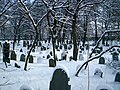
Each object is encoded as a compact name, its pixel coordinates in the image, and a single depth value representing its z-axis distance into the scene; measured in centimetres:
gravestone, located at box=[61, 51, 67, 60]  1305
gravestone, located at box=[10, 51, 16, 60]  1157
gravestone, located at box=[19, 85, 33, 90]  431
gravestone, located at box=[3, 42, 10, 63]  959
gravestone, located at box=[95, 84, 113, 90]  417
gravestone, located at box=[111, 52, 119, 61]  1109
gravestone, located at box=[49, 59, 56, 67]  942
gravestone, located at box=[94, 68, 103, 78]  709
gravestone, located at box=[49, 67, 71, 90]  468
